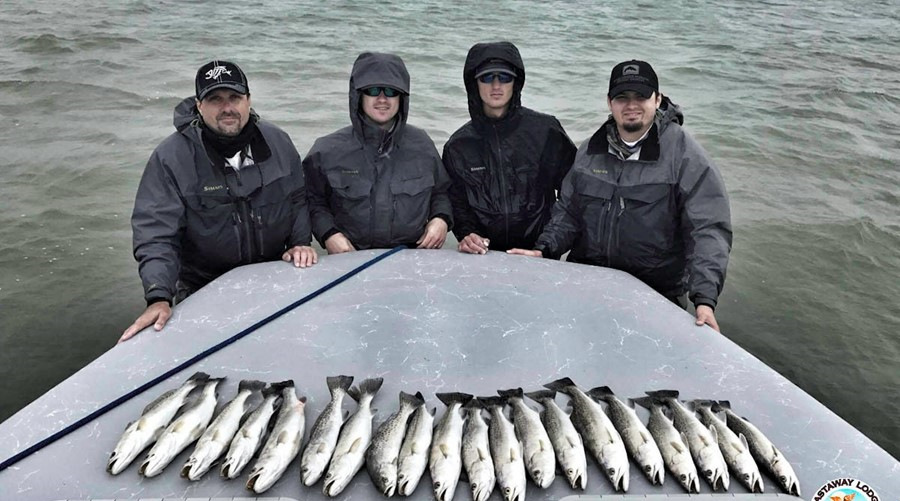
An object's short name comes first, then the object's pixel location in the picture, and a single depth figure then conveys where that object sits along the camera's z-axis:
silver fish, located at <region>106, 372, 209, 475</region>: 3.06
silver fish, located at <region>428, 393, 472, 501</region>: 2.94
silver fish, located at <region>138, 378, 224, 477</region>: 3.02
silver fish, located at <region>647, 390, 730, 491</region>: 3.04
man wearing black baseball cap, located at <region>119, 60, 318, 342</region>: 4.72
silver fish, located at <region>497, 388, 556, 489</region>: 3.03
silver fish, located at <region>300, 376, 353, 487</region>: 2.99
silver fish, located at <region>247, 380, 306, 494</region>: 2.93
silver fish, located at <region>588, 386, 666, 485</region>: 3.06
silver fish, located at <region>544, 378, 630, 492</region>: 3.03
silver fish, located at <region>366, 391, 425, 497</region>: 2.96
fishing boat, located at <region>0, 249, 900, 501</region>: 3.09
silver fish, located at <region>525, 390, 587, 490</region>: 3.02
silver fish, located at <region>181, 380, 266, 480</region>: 3.00
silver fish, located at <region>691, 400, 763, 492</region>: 3.03
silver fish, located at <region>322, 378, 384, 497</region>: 2.93
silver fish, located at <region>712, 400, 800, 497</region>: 3.02
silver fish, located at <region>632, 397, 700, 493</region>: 3.02
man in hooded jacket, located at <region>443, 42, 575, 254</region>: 5.52
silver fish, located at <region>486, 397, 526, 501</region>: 2.94
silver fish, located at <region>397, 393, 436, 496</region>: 2.96
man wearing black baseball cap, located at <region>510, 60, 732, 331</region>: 4.80
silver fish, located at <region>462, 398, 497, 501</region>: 2.96
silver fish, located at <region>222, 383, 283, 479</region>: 3.01
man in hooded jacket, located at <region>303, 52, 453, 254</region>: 5.23
